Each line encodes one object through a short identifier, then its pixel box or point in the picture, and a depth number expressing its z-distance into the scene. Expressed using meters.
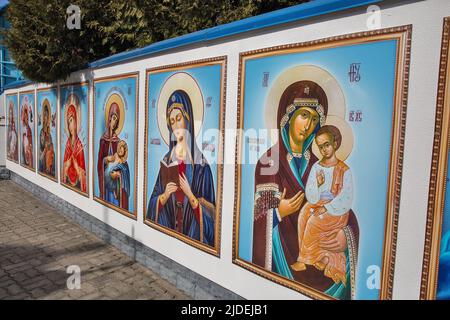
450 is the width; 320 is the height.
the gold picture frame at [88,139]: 6.61
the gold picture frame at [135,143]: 5.23
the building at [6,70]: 15.29
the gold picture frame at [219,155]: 3.83
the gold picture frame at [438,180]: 2.31
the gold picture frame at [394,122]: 2.48
